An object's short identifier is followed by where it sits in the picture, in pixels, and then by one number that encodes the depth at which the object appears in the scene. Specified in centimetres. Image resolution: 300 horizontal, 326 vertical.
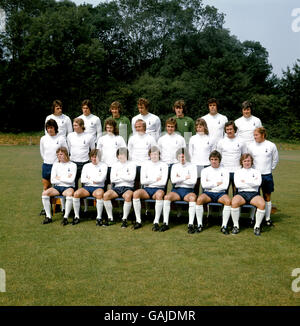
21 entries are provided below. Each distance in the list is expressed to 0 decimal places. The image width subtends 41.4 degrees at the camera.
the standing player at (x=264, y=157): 729
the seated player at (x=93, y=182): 736
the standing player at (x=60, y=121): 808
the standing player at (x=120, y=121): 799
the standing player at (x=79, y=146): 796
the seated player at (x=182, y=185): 699
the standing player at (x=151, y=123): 815
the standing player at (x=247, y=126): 763
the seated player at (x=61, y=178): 750
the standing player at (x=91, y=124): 824
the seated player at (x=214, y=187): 687
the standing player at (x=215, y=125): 782
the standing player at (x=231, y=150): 738
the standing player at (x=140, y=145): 773
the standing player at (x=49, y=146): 797
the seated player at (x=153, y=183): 711
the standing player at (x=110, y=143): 788
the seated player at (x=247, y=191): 674
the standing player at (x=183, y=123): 792
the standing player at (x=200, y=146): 755
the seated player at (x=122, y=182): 726
